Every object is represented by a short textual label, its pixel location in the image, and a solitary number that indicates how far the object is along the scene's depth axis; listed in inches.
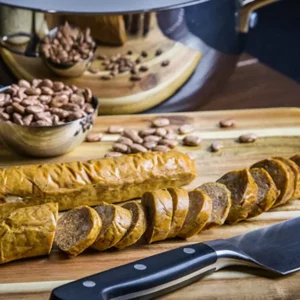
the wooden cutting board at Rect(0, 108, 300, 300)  36.0
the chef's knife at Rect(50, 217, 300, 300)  34.5
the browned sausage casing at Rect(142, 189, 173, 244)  37.3
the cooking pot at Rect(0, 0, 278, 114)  42.6
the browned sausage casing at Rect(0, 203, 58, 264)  36.5
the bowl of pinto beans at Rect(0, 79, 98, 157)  41.5
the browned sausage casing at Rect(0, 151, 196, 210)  38.9
